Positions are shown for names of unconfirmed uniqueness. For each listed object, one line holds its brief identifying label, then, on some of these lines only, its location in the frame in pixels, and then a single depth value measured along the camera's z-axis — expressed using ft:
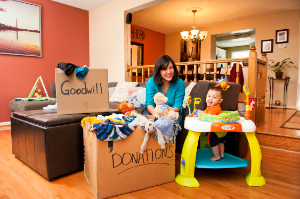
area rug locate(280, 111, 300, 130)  9.96
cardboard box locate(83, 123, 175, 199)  4.16
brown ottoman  4.87
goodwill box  5.32
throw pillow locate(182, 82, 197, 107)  7.40
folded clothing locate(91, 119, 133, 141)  4.08
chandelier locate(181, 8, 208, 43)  16.12
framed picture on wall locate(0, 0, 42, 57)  11.71
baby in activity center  5.08
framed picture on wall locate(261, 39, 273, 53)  18.94
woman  5.72
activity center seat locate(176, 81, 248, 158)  6.23
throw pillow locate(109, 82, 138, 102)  10.14
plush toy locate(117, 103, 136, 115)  6.35
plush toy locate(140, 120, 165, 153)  4.39
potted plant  18.08
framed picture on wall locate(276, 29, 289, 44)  18.08
